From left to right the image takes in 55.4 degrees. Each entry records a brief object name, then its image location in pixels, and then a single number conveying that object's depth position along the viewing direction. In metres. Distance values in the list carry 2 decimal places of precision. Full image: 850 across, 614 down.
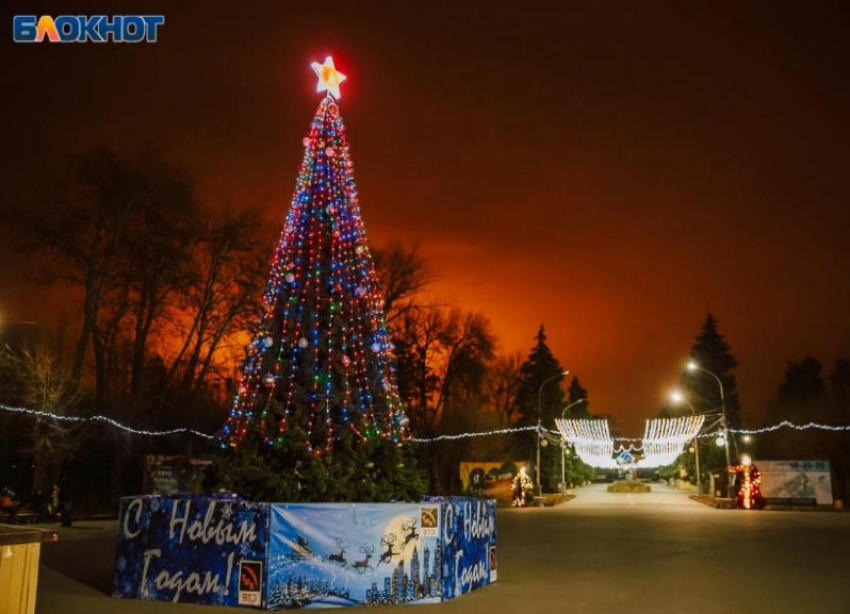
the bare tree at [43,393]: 31.45
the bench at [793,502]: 39.47
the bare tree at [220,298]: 37.25
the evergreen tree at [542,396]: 67.75
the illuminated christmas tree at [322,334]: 13.17
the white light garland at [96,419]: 29.48
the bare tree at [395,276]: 43.31
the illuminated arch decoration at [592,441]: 45.69
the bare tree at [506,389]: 71.50
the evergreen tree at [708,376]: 72.38
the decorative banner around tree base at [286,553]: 10.70
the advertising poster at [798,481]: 39.59
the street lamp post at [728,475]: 41.05
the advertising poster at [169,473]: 32.03
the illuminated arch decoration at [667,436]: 43.28
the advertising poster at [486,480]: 43.00
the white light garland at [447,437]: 45.70
